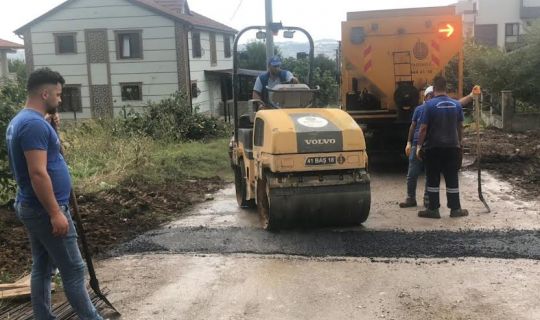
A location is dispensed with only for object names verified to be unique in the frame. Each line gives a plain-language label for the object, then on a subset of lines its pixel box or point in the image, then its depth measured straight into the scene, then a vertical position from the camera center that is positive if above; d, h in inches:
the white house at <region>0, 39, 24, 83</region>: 1323.7 +123.2
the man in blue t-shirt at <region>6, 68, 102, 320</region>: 137.5 -23.1
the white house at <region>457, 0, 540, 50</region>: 1919.3 +225.5
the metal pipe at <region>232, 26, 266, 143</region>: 302.7 +9.4
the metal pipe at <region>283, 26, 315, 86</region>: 319.5 +22.5
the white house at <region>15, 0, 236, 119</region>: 1039.0 +86.5
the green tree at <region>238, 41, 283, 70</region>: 1583.4 +102.0
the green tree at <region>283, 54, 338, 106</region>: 1150.3 +40.0
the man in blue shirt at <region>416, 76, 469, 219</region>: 279.9 -27.9
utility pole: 561.0 +71.4
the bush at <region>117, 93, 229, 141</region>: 663.1 -32.1
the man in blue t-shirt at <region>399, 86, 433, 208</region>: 307.6 -39.7
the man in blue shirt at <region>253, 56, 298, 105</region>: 305.3 +7.2
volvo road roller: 241.6 -33.1
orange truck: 417.1 +24.5
